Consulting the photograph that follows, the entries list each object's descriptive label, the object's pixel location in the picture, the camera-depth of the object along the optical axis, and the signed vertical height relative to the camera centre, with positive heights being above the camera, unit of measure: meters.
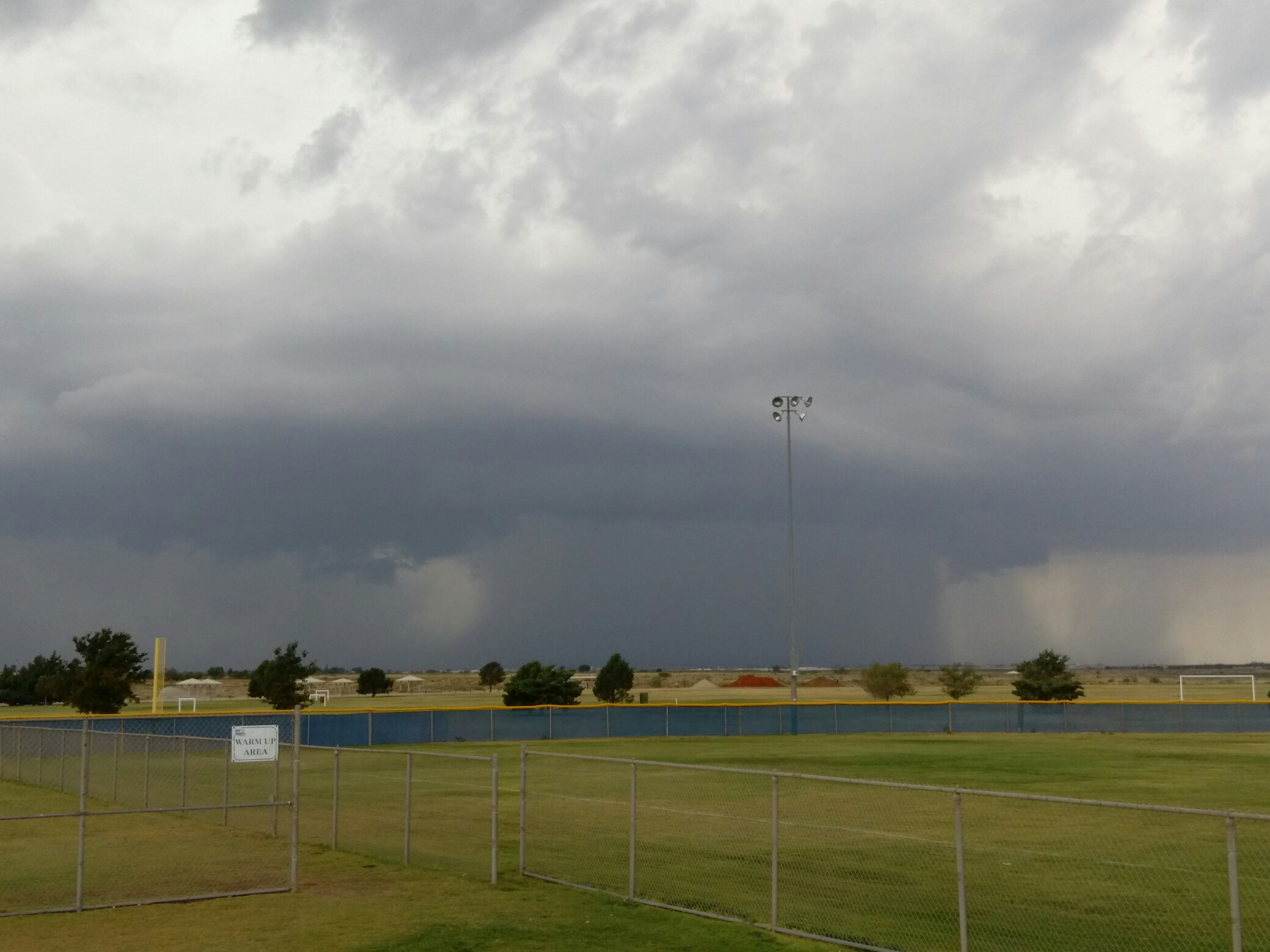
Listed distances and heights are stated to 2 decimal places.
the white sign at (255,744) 16.94 -1.32
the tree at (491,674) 143.88 -3.32
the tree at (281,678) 70.19 -1.77
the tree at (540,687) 72.88 -2.49
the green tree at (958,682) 94.38 -3.02
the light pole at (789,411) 64.31 +12.07
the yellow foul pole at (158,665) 55.78 -0.80
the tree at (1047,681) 77.88 -2.47
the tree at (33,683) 101.06 -2.94
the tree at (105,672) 61.88 -1.19
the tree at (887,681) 97.38 -3.00
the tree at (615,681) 84.62 -2.48
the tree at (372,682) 122.38 -3.50
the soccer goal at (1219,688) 102.44 -5.03
